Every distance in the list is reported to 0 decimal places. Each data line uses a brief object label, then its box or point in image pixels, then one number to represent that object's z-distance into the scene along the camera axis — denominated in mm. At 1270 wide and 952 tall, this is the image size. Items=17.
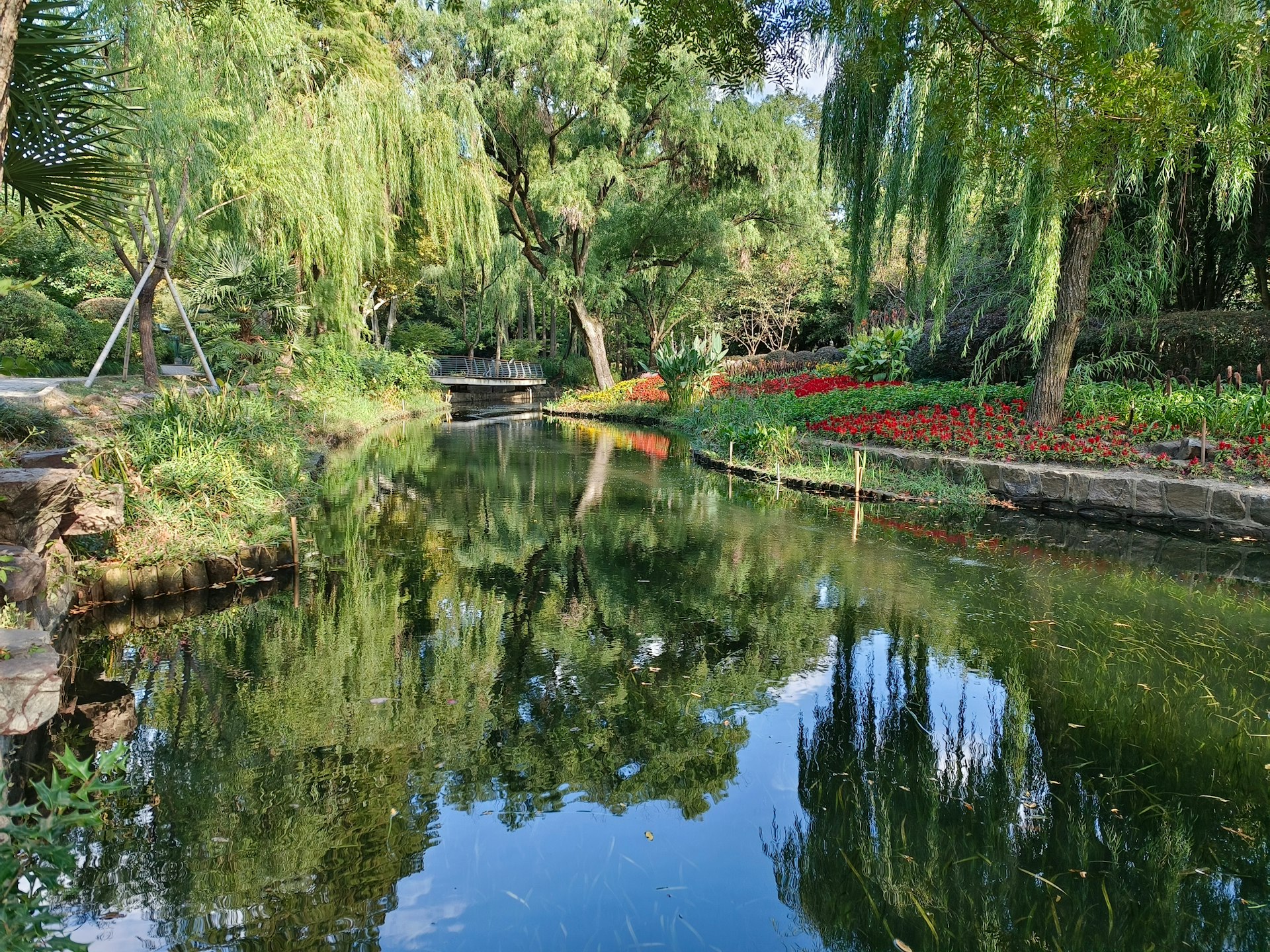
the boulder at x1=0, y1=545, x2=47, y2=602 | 3430
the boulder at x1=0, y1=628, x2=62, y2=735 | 2588
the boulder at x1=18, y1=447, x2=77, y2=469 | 5098
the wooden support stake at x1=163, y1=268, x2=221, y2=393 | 10383
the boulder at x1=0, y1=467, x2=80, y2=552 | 4043
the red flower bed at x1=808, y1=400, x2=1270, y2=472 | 9102
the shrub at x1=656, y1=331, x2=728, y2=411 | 19547
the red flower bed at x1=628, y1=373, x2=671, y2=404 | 22219
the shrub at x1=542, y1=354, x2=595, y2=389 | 30903
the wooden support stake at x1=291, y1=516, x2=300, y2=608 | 6266
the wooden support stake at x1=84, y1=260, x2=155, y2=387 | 9238
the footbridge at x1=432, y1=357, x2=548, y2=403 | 30438
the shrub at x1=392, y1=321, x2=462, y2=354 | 36219
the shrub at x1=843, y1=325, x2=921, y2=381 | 15656
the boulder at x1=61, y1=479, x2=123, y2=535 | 5195
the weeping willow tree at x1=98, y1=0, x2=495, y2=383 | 9836
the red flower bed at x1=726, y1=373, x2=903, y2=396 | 16312
